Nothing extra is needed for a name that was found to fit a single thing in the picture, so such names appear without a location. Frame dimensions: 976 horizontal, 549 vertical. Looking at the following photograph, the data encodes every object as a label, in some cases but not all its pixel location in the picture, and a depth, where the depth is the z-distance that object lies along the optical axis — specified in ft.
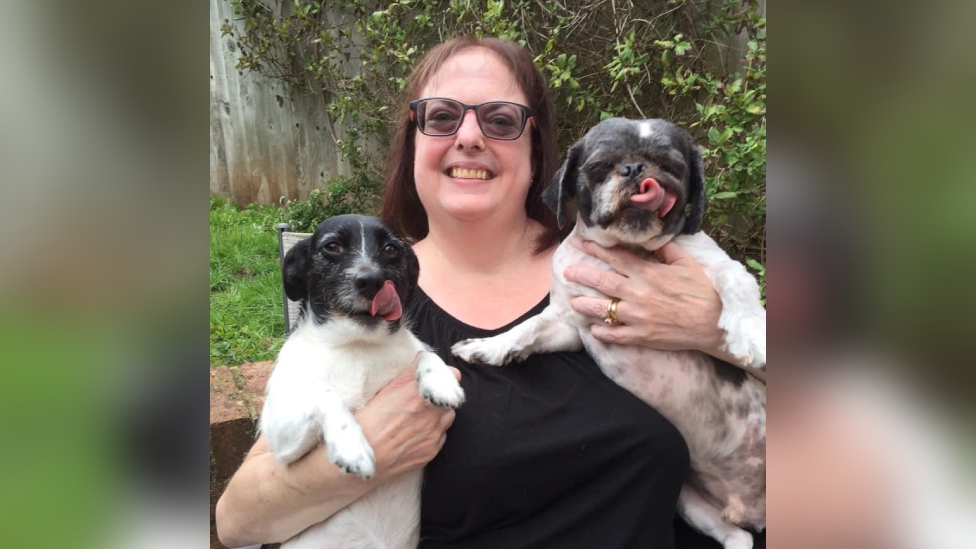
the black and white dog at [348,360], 2.00
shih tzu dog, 2.08
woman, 2.00
